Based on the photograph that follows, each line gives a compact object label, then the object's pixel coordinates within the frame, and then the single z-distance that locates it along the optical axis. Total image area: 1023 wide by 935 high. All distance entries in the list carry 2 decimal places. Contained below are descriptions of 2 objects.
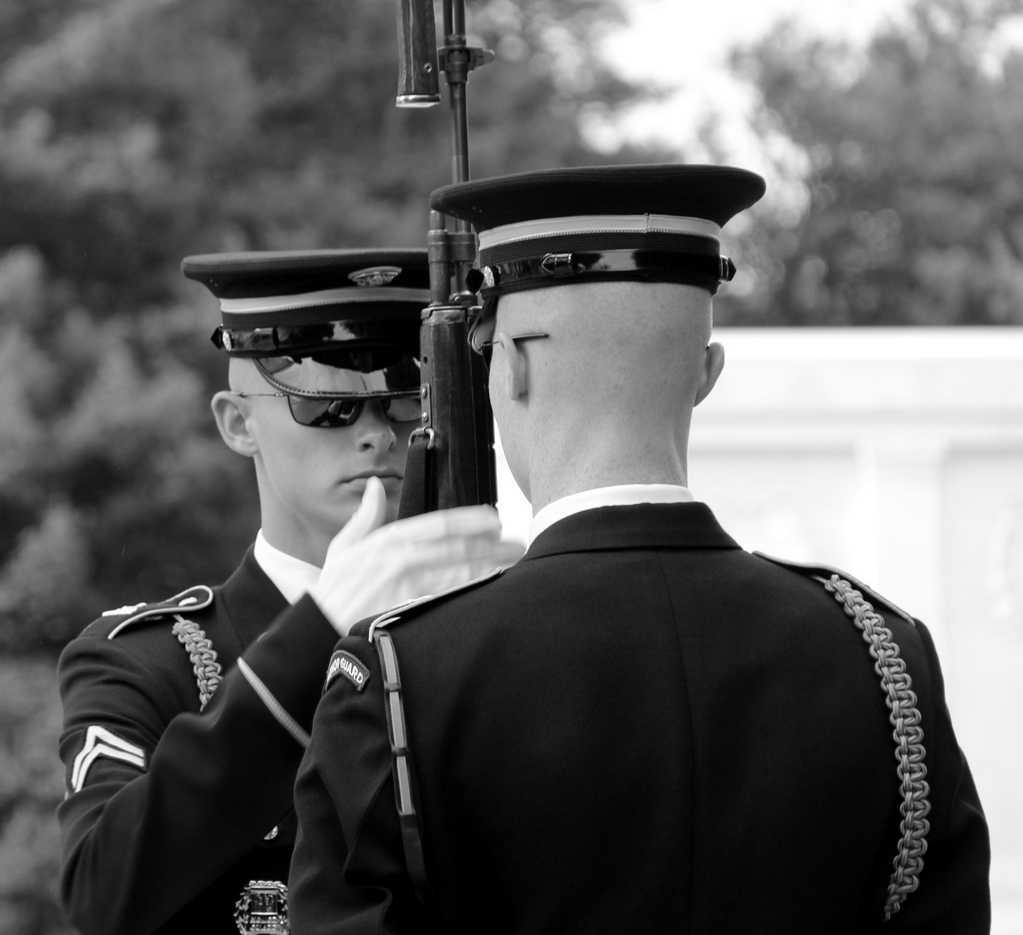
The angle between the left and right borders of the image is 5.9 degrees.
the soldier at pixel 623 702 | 7.23
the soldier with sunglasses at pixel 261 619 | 7.49
